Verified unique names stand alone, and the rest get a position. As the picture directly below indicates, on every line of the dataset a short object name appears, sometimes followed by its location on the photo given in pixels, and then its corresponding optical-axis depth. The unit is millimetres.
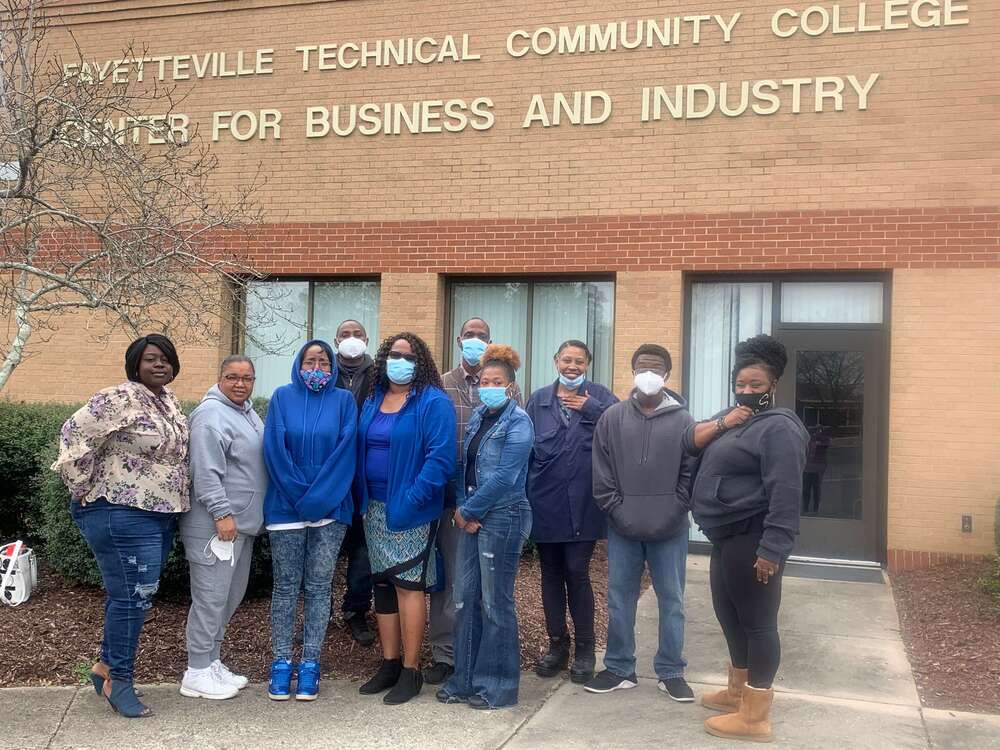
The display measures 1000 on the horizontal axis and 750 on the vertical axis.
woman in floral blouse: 4668
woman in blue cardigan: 4969
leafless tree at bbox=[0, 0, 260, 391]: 5965
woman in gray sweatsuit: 4965
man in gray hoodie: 5184
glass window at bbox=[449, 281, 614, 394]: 9602
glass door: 8773
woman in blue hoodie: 5027
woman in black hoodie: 4477
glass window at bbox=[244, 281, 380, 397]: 10250
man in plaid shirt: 5480
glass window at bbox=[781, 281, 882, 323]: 8898
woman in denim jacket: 4965
